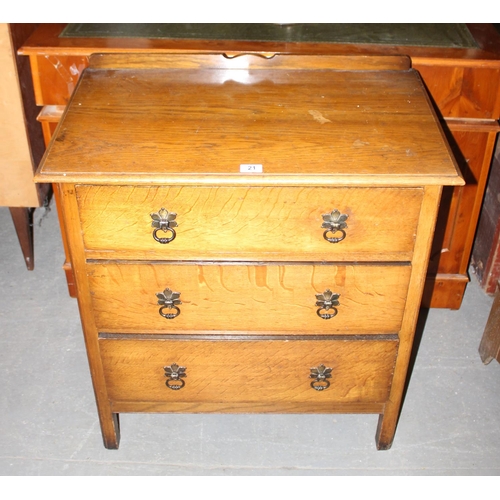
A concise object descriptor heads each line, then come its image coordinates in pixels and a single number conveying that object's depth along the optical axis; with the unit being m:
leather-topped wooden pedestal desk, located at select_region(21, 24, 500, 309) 1.97
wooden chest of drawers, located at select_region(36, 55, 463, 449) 1.48
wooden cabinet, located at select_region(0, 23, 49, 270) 2.06
